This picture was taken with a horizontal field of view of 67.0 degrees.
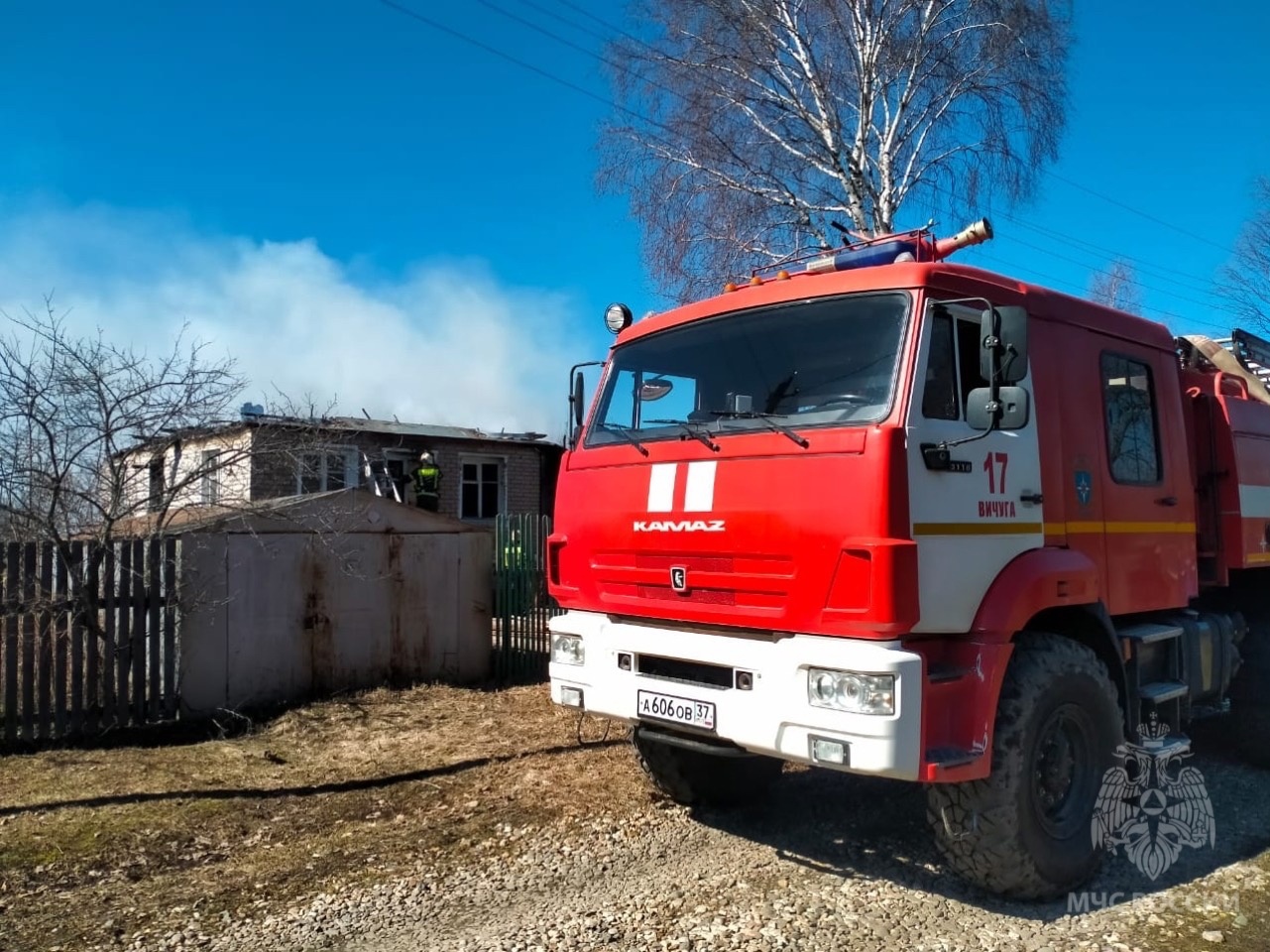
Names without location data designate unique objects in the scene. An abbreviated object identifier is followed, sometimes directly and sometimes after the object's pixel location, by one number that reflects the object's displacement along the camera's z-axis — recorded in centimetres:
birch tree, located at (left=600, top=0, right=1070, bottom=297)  1373
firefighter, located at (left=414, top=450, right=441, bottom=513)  1614
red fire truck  379
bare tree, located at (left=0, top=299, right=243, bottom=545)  657
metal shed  756
